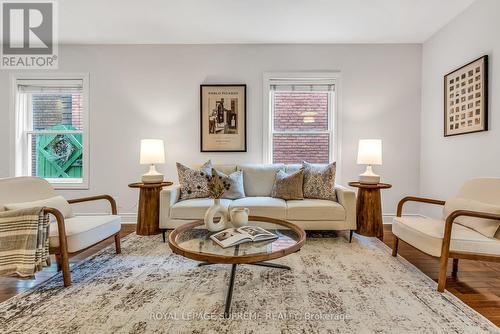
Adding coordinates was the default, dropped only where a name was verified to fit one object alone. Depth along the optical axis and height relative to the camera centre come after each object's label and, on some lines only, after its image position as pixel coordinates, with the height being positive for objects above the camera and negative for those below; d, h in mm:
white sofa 2838 -507
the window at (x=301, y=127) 3902 +547
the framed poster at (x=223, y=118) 3811 +657
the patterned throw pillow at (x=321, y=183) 3102 -231
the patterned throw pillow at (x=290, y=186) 3086 -266
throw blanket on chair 1793 -559
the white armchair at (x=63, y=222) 1920 -514
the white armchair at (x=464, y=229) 1781 -492
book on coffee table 1788 -519
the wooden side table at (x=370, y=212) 3107 -570
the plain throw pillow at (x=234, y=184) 3156 -259
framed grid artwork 2643 +736
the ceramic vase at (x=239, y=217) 2041 -420
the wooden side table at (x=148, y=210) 3186 -582
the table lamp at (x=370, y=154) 3256 +127
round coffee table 1566 -554
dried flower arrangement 2020 -195
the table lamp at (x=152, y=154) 3363 +109
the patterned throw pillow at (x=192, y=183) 3139 -244
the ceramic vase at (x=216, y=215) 2014 -424
